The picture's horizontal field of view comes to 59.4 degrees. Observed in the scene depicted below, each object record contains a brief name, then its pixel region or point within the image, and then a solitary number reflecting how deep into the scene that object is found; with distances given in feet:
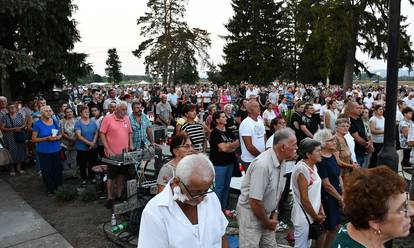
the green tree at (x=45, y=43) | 43.83
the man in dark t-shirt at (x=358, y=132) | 22.78
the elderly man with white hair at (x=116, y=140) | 21.89
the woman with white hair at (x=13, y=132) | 29.68
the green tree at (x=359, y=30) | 94.68
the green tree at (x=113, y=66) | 247.27
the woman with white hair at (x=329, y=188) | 13.66
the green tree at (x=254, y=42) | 157.89
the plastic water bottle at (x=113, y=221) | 18.81
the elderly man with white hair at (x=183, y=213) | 7.30
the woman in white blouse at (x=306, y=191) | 12.65
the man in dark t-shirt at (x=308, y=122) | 28.17
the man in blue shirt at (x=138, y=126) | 25.13
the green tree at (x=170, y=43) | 136.77
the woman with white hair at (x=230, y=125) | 20.89
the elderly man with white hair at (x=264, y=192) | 11.23
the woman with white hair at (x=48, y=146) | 23.61
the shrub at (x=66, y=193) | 23.66
